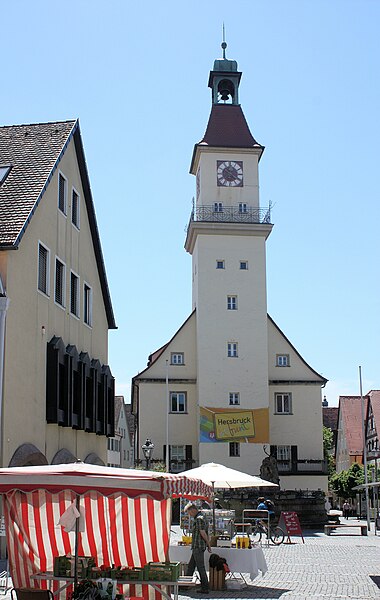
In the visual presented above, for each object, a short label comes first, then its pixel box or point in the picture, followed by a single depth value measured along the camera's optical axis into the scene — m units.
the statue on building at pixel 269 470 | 49.88
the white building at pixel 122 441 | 76.50
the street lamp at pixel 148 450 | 34.35
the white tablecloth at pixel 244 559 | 17.91
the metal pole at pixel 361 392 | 47.92
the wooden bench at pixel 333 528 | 38.12
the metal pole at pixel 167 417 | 53.38
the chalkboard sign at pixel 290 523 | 31.86
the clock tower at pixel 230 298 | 54.41
